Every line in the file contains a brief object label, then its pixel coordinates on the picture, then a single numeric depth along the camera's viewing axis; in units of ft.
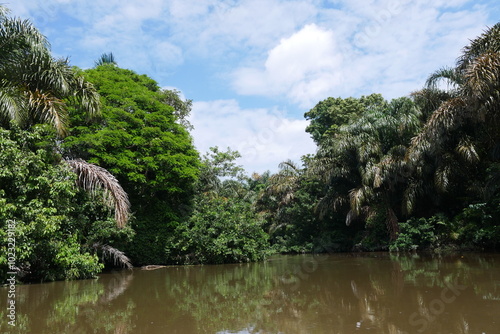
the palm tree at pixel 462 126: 37.42
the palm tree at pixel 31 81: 32.81
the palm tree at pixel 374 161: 57.36
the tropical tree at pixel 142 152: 45.65
